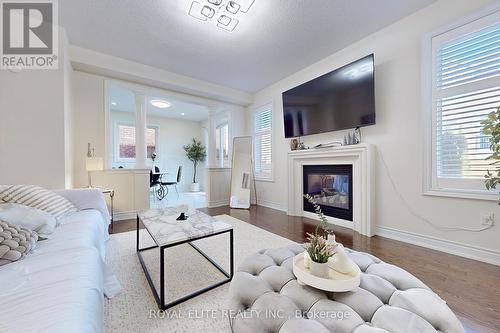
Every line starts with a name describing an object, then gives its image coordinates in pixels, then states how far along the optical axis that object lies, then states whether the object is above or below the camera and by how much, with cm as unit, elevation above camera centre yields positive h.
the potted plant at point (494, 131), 149 +25
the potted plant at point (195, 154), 769 +49
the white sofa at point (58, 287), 70 -51
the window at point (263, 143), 467 +56
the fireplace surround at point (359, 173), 271 -11
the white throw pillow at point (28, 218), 136 -35
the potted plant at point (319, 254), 93 -42
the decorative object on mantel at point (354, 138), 300 +41
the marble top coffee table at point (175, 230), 138 -50
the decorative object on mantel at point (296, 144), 383 +41
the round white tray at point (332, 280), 87 -51
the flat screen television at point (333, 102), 274 +101
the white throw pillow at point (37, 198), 172 -26
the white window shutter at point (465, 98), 195 +68
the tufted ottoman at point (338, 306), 71 -55
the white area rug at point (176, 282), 122 -93
